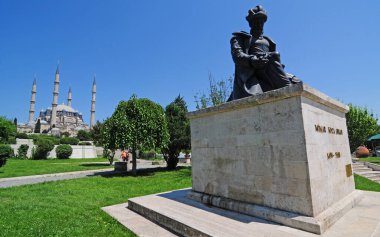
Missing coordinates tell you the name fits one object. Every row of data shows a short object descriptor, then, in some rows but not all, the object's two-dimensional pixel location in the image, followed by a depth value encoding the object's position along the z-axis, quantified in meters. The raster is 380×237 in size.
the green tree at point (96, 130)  36.83
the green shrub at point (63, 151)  36.69
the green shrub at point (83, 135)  73.07
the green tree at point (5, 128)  33.23
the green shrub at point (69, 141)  50.95
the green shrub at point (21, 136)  54.22
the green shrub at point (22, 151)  36.59
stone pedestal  3.75
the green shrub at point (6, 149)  31.39
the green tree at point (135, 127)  16.31
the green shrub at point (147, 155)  42.88
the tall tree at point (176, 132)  20.27
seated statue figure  5.04
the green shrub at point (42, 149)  35.62
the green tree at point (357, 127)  32.66
